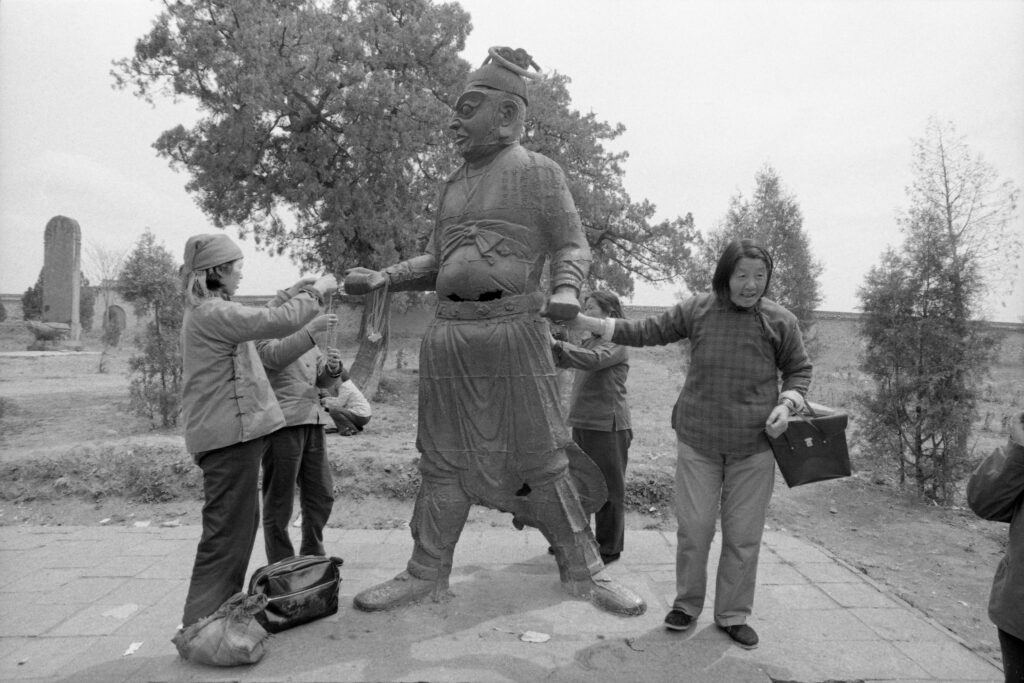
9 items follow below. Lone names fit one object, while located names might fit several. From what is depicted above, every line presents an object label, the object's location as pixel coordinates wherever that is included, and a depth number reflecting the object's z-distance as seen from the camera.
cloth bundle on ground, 2.64
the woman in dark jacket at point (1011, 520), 1.94
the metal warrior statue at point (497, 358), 3.11
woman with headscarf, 2.77
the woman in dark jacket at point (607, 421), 3.93
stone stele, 19.84
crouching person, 4.14
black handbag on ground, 3.00
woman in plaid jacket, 2.96
